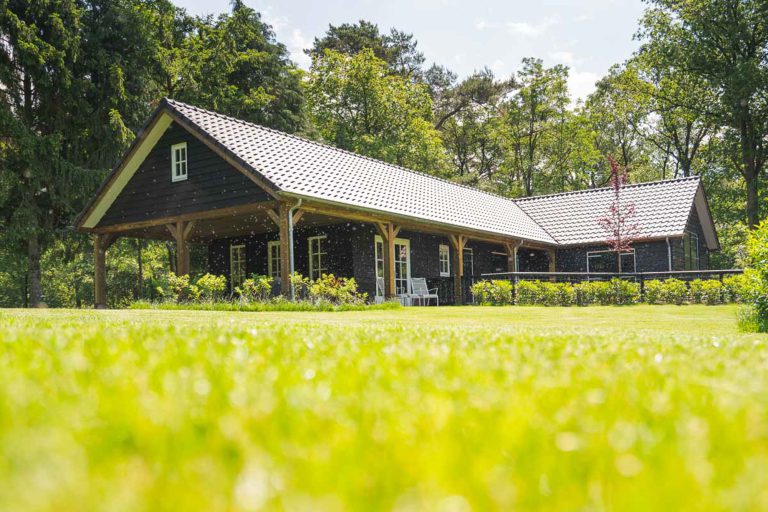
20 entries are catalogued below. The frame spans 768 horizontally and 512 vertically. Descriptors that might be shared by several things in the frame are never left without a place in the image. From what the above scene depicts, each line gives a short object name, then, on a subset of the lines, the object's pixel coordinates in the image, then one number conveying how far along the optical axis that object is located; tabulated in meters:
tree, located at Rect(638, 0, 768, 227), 30.97
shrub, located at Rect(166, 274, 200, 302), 15.79
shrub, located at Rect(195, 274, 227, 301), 15.77
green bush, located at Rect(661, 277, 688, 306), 18.23
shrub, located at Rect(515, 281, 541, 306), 18.22
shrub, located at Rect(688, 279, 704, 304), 18.12
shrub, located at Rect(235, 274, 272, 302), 15.27
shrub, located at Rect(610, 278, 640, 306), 18.41
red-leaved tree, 24.07
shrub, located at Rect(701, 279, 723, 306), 17.97
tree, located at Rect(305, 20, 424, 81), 43.78
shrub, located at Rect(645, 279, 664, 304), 18.41
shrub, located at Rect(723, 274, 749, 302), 17.43
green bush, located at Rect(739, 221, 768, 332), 9.30
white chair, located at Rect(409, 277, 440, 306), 20.61
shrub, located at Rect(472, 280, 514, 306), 18.35
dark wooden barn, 16.81
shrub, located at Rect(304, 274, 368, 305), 14.96
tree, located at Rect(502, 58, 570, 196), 40.25
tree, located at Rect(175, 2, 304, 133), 29.59
